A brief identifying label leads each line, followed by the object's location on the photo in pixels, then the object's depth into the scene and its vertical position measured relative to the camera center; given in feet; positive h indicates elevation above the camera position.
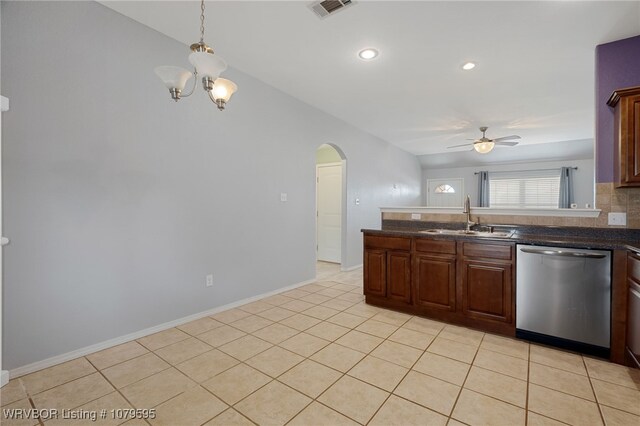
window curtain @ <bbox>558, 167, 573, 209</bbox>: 24.43 +1.91
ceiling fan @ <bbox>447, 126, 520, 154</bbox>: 17.68 +3.98
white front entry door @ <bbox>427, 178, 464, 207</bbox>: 29.68 +1.97
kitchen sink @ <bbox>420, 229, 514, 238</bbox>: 9.65 -0.76
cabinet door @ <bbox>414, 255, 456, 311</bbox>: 9.82 -2.38
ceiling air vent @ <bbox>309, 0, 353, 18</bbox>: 7.72 +5.34
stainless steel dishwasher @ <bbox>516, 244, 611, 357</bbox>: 7.65 -2.31
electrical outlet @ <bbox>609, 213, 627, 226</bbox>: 8.80 -0.23
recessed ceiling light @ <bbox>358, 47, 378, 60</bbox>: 9.98 +5.32
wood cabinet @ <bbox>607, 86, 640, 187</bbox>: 7.89 +2.00
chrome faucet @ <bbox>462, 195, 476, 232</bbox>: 10.75 -0.07
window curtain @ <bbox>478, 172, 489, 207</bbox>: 27.84 +2.04
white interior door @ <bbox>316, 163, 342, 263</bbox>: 19.58 +0.01
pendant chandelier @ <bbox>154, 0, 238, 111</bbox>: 5.67 +2.75
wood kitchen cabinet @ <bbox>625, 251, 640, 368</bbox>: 6.76 -2.33
